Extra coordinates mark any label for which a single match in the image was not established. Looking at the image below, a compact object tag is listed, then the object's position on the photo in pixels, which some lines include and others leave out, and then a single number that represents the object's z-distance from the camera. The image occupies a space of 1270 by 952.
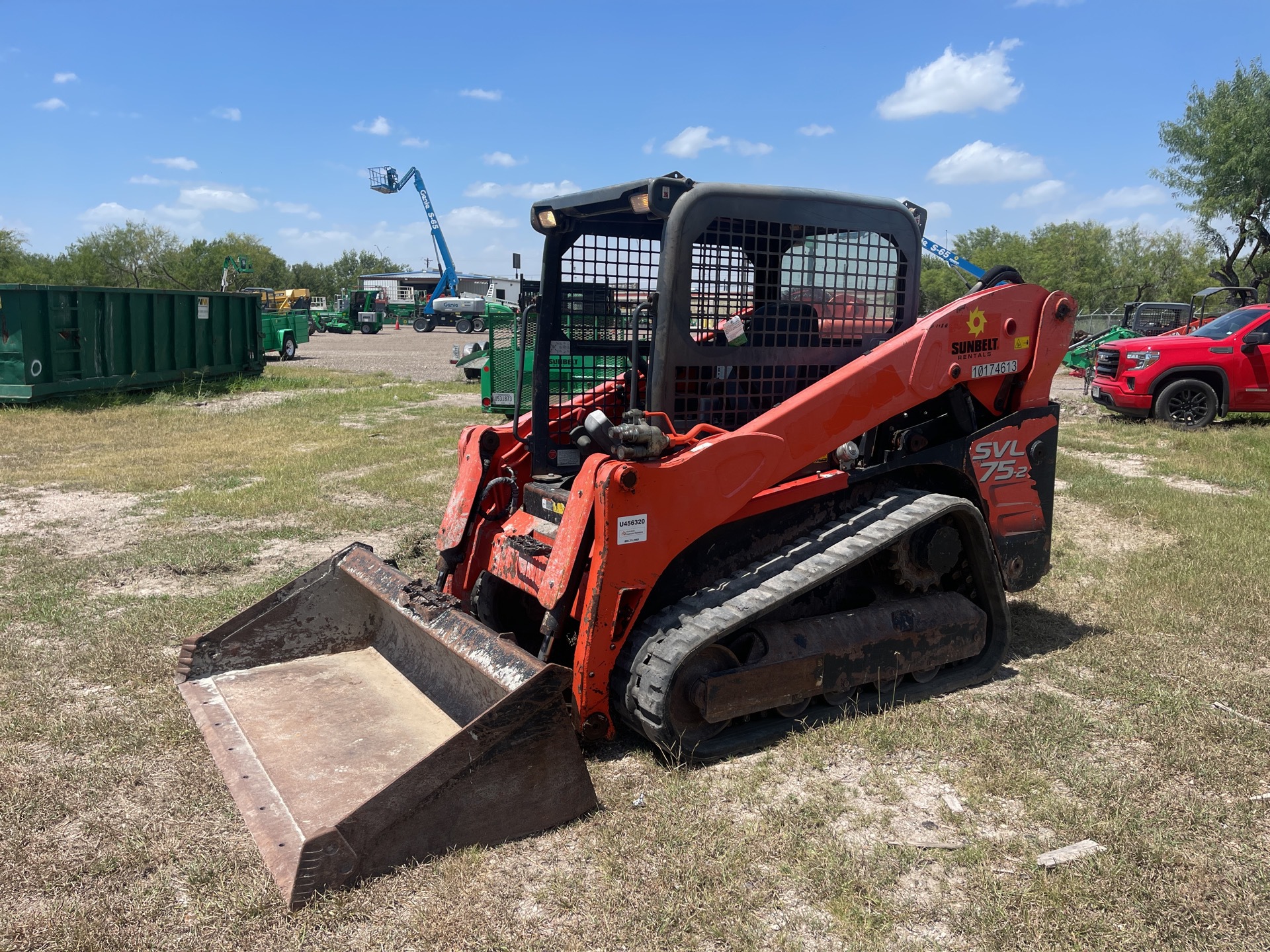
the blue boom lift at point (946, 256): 18.98
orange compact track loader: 3.55
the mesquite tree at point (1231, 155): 30.03
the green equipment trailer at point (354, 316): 47.25
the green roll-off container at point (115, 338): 14.90
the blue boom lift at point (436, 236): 56.50
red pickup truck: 13.87
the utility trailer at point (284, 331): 26.88
